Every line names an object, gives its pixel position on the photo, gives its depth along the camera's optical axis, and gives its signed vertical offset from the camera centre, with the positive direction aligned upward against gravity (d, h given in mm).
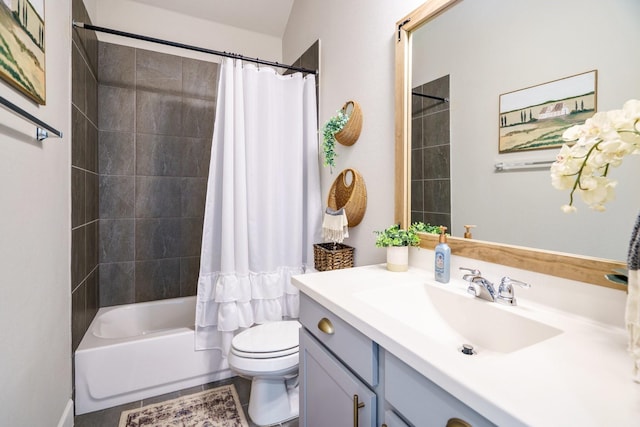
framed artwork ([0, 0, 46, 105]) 861 +529
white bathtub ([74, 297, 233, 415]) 1712 -919
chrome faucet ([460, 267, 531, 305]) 917 -242
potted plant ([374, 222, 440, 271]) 1304 -134
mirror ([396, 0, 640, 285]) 784 +391
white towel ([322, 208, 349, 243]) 1685 -78
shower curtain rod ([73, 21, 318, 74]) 1695 +986
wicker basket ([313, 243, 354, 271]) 1706 -256
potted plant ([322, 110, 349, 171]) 1746 +470
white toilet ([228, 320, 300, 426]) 1517 -768
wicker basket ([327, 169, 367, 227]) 1694 +87
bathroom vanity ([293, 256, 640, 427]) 502 -302
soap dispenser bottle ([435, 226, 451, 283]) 1130 -190
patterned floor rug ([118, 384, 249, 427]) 1627 -1117
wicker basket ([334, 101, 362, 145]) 1701 +474
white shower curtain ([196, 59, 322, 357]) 1835 +67
